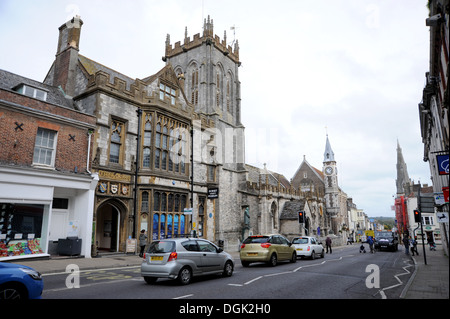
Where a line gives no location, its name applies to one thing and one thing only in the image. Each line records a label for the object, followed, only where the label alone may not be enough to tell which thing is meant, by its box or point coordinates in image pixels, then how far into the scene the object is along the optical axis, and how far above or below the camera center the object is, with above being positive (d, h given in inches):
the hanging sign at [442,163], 505.0 +90.8
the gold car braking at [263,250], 585.5 -60.5
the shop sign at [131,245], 736.3 -58.3
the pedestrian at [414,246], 904.9 -85.6
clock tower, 2684.5 +330.1
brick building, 571.2 +102.0
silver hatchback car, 378.0 -52.6
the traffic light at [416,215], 731.2 +6.4
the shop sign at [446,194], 506.1 +38.4
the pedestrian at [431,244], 1121.8 -98.7
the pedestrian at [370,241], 1111.3 -86.1
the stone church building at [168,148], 770.8 +220.4
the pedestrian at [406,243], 915.5 -76.5
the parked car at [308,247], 792.9 -74.9
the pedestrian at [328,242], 1118.8 -86.5
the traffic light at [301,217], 1001.9 +6.7
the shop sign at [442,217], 544.7 +0.7
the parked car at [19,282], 233.3 -48.4
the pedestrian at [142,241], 700.7 -46.5
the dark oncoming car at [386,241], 1219.8 -95.1
